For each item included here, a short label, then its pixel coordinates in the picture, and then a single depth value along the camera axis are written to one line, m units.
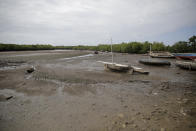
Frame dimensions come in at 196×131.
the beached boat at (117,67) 10.35
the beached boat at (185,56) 17.44
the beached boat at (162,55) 22.90
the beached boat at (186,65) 10.99
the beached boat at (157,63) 14.15
